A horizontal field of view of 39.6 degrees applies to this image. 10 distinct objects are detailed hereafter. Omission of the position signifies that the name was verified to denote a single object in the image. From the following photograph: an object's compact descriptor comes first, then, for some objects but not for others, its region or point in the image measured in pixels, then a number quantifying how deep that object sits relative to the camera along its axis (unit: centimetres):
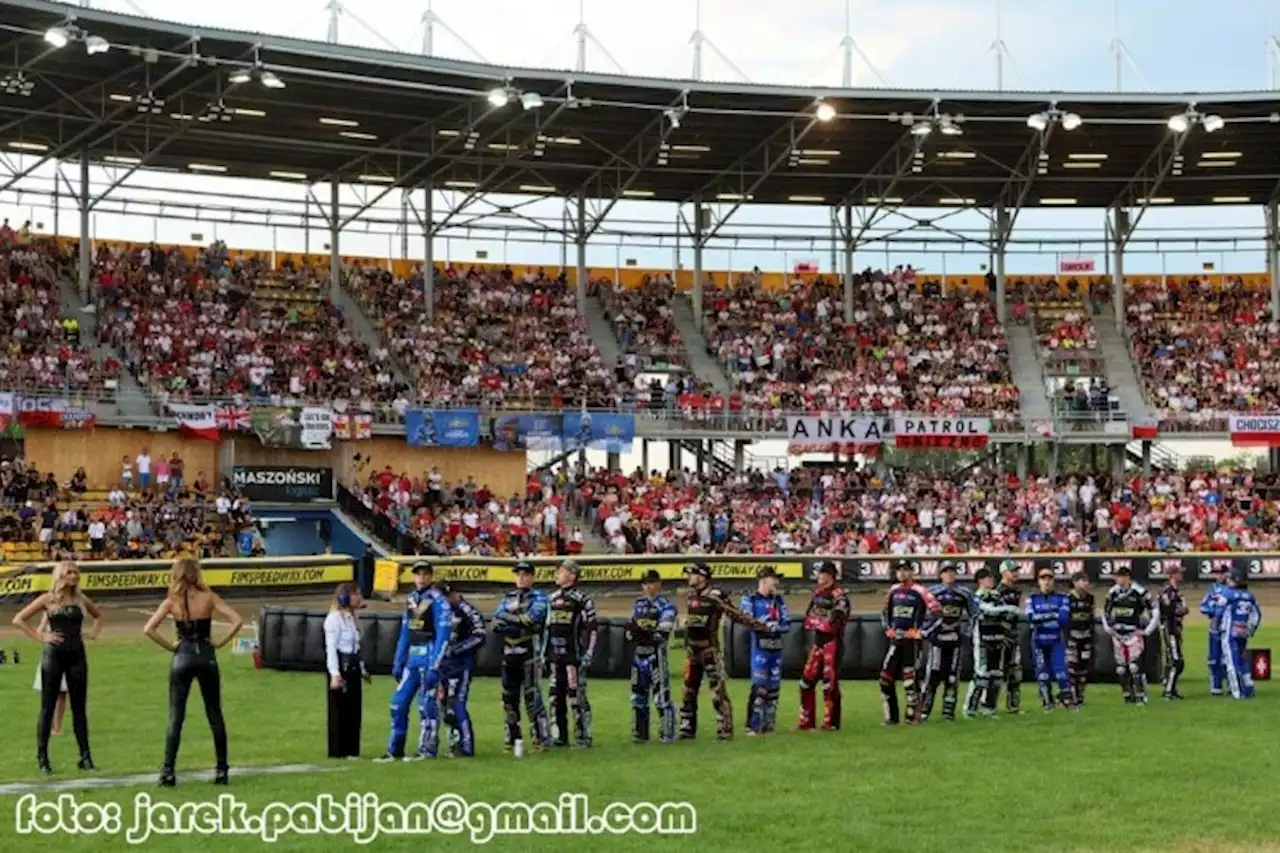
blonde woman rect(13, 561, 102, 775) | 1452
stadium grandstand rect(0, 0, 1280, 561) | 4338
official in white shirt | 1531
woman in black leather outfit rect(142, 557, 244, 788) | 1317
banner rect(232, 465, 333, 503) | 4312
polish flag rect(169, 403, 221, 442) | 4356
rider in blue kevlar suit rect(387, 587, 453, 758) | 1557
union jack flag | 4378
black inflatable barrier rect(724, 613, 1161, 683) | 2472
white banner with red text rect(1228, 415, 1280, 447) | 5138
